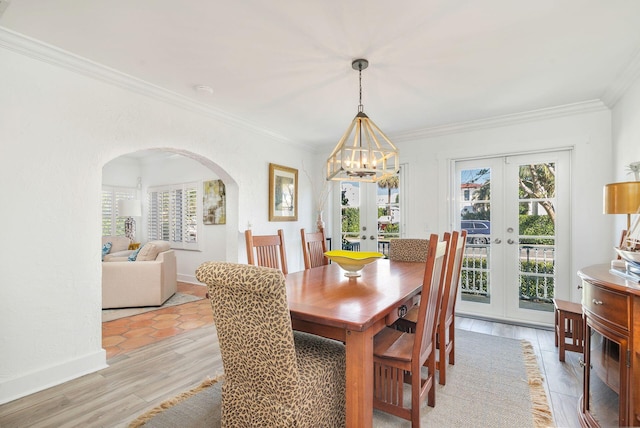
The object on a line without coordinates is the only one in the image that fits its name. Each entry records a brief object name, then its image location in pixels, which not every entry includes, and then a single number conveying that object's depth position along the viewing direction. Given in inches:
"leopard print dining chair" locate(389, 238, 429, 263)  129.6
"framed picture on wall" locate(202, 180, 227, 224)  218.1
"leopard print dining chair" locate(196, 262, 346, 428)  50.7
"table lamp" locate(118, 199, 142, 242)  222.8
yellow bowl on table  90.9
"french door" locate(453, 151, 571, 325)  141.5
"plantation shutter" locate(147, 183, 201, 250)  235.5
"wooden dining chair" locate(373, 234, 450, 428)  65.2
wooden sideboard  53.6
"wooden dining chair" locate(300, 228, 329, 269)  121.8
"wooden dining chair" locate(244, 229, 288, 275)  99.0
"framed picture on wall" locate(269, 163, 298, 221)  173.9
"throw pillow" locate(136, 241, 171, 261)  175.6
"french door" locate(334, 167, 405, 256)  183.8
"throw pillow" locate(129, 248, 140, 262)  179.9
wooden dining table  56.9
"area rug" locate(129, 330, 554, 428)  73.8
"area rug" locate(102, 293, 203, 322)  154.3
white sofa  163.8
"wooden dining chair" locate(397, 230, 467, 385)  84.8
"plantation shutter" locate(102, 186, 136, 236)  245.1
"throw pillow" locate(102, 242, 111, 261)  212.7
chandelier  87.7
